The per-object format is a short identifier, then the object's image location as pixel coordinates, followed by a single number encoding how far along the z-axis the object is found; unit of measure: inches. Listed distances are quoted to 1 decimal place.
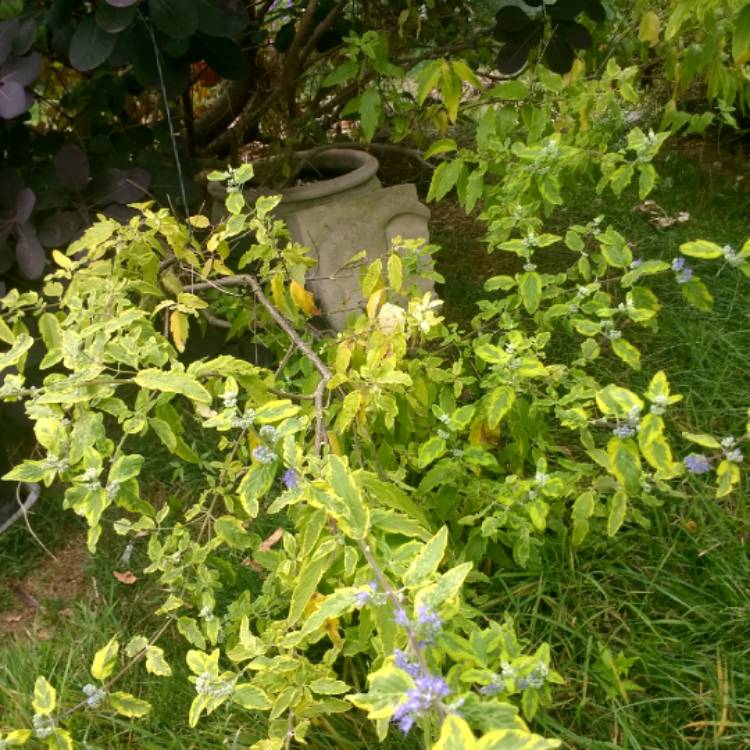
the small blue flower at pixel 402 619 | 28.0
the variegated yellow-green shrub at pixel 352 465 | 33.3
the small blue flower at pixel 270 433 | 36.6
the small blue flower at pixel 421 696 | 25.5
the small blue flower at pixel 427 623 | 28.1
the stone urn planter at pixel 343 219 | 88.0
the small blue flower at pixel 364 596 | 30.8
